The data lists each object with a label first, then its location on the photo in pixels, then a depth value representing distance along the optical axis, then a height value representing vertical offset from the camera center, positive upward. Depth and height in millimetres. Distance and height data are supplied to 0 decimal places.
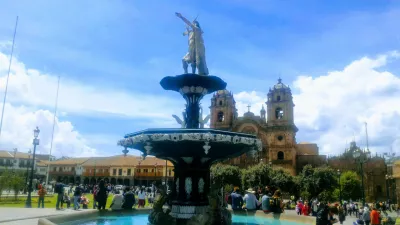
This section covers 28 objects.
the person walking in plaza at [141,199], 18905 -1049
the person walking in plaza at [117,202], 12859 -850
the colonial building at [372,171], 66312 +2390
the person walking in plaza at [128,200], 13484 -804
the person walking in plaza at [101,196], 12898 -648
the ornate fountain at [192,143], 8461 +874
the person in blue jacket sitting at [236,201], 13344 -734
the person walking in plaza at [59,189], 16158 -555
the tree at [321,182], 50000 +104
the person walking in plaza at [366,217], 14930 -1340
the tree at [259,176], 48344 +684
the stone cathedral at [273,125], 63750 +9987
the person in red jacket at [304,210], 17828 -1343
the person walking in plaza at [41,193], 17984 -826
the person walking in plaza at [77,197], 15955 -880
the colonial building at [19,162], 82062 +3185
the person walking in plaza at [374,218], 13623 -1245
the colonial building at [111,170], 83625 +1750
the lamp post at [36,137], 21031 +2202
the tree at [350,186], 54281 -366
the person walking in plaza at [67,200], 18734 -1206
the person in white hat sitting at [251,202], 12977 -733
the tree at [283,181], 48969 +114
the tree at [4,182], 25456 -479
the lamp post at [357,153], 19648 +1631
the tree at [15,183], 26620 -555
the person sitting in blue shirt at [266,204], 12164 -742
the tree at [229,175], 51625 +821
